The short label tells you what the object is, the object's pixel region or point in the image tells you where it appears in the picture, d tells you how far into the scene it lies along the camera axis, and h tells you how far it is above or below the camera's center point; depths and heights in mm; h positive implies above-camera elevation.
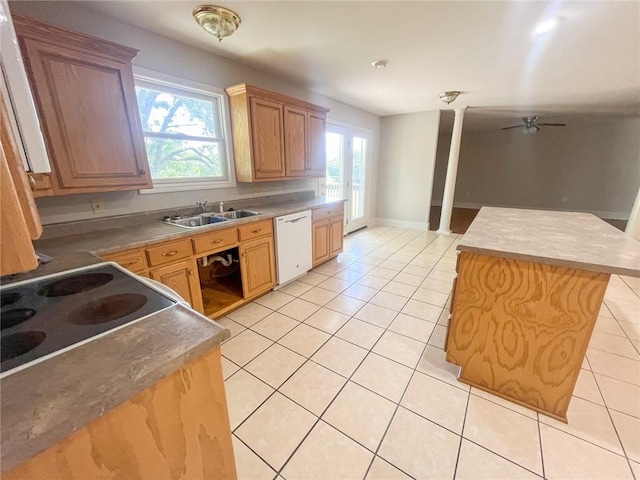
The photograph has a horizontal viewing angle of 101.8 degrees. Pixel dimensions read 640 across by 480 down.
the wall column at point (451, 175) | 4746 -120
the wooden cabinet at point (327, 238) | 3377 -909
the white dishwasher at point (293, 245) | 2830 -833
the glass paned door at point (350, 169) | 4582 +7
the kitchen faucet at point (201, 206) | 2607 -341
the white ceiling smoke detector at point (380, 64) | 2656 +1068
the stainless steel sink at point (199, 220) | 2385 -458
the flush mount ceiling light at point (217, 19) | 1798 +1052
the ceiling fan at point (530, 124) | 5178 +847
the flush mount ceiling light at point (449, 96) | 3680 +1019
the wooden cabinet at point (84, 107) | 1480 +402
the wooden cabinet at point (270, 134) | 2672 +404
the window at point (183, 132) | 2264 +359
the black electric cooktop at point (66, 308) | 731 -467
